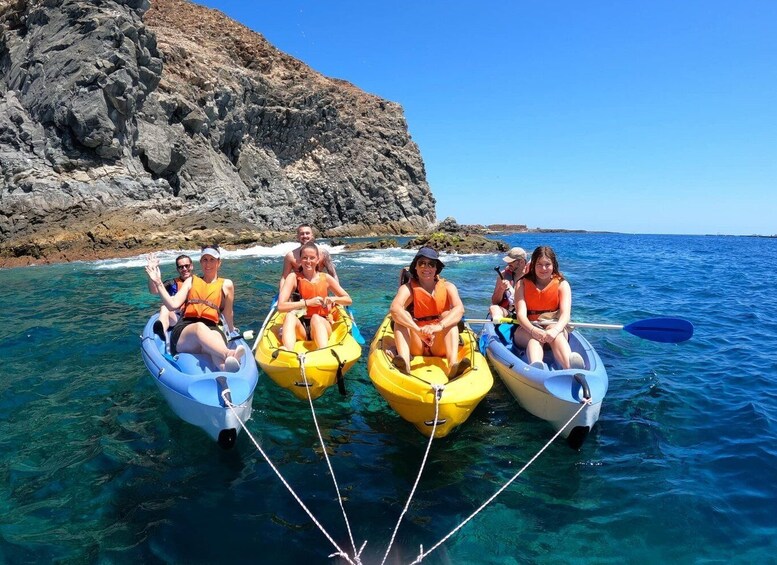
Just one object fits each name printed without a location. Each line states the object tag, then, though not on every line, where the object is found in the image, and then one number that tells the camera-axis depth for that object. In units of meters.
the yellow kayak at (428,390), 4.09
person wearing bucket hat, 5.02
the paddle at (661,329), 5.68
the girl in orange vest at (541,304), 5.11
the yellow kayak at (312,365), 5.01
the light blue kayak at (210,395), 4.14
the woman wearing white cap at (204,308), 5.09
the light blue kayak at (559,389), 4.32
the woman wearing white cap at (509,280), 7.10
